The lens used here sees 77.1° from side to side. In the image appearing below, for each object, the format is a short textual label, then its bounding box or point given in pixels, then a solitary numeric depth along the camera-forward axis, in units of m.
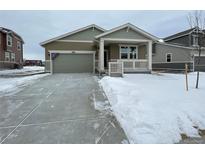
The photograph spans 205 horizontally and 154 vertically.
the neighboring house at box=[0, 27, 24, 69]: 18.38
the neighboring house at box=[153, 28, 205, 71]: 15.93
